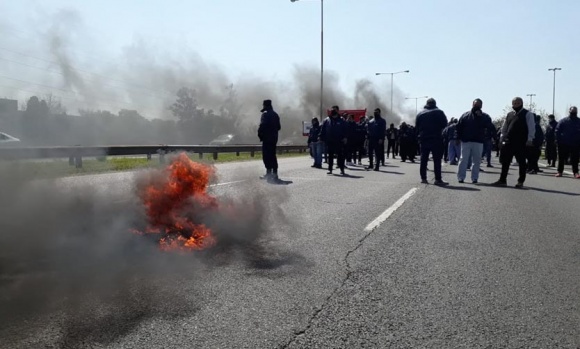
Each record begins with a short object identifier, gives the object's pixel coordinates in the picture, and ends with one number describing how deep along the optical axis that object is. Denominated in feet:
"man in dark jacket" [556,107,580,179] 54.49
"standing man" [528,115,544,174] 64.39
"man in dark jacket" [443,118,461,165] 77.15
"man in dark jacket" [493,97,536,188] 43.14
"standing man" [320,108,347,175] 56.03
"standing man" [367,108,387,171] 61.87
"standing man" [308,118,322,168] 70.03
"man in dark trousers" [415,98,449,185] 45.44
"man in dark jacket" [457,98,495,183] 46.65
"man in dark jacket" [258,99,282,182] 48.44
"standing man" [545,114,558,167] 72.23
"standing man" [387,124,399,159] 107.24
